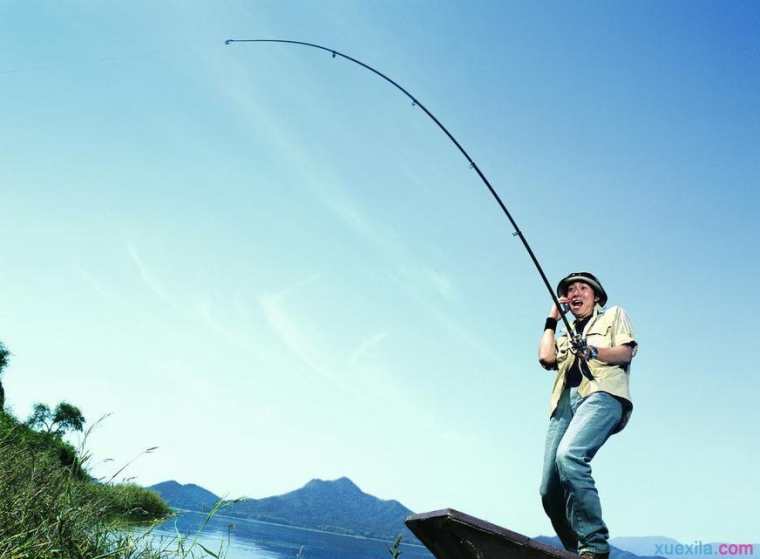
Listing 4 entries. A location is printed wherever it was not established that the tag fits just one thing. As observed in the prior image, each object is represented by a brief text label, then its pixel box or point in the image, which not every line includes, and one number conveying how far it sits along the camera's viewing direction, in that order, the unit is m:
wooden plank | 3.07
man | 4.15
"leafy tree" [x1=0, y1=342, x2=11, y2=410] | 59.02
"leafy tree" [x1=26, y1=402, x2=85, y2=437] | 75.32
